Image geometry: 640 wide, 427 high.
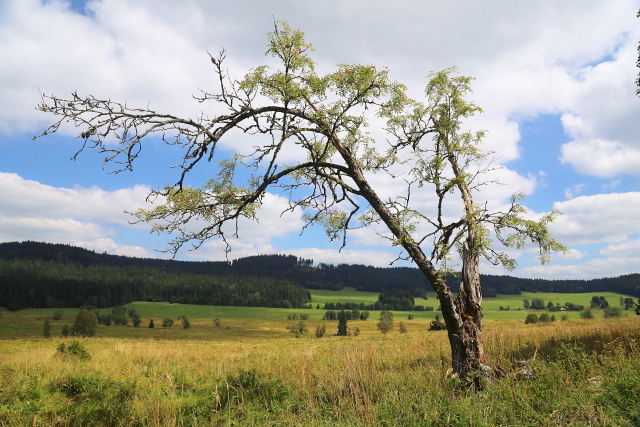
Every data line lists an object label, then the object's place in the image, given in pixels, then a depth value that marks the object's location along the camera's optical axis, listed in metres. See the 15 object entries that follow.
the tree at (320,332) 72.25
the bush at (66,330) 71.44
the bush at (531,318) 63.96
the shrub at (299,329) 86.00
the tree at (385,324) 79.00
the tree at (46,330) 68.38
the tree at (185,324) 99.38
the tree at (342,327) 69.56
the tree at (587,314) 72.28
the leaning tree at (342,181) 8.81
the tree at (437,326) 51.28
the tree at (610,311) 69.61
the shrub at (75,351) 15.81
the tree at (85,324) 67.38
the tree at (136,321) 102.32
